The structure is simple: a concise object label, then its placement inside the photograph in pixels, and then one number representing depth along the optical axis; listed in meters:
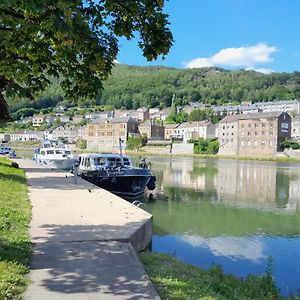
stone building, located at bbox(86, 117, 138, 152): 122.92
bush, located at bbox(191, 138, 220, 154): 95.24
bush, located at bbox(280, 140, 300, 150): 81.91
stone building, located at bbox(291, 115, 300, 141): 108.66
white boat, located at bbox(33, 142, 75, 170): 32.24
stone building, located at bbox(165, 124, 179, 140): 130.01
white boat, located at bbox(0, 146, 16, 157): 50.13
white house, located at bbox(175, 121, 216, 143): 113.97
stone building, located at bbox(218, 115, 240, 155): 95.72
